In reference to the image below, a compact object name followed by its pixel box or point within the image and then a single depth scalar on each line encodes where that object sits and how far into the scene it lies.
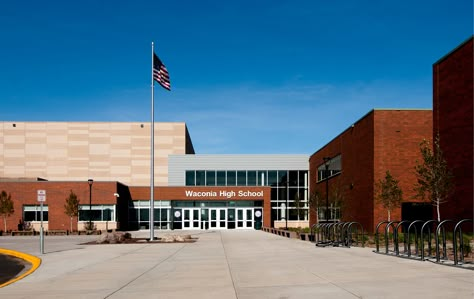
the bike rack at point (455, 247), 13.65
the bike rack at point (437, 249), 14.48
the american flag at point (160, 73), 33.86
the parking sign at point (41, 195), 22.66
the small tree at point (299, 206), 54.33
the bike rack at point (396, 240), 17.89
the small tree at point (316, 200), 48.62
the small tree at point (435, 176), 25.58
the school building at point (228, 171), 29.97
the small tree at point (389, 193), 33.84
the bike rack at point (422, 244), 15.55
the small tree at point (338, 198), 44.38
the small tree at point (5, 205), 52.66
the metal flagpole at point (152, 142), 32.59
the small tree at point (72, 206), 53.66
